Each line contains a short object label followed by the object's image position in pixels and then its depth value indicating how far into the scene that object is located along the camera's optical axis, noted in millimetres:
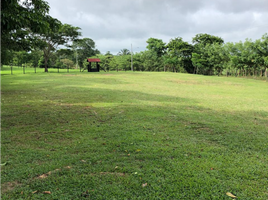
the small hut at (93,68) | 37375
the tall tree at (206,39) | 50041
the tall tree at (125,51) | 69000
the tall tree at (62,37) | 34969
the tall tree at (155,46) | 53856
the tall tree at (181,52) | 47412
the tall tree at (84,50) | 62625
